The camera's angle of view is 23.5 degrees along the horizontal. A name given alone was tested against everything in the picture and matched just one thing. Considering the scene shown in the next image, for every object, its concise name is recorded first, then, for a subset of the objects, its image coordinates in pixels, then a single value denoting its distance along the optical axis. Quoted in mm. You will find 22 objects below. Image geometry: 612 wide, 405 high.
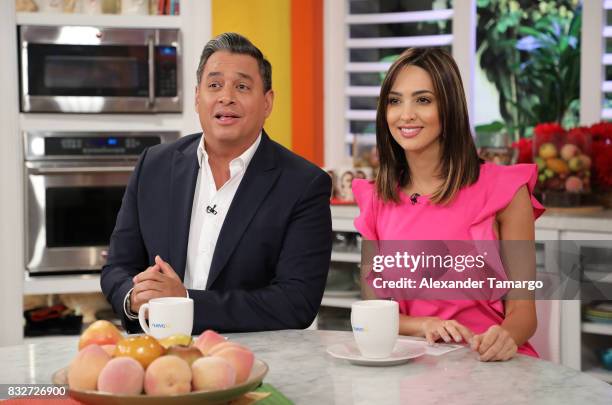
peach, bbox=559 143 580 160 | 4800
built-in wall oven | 5087
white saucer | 2638
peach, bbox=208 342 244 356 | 2332
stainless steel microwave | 5077
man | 3276
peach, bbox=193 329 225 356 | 2357
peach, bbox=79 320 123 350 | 2442
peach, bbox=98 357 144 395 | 2229
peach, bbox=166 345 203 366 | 2272
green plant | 6864
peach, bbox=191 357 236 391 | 2259
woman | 3289
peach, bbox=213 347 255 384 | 2306
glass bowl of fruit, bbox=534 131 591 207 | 4802
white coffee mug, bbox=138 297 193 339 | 2648
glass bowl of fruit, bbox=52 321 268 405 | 2230
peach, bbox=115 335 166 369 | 2258
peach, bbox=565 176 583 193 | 4802
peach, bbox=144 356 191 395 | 2232
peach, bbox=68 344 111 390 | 2268
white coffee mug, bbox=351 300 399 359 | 2645
